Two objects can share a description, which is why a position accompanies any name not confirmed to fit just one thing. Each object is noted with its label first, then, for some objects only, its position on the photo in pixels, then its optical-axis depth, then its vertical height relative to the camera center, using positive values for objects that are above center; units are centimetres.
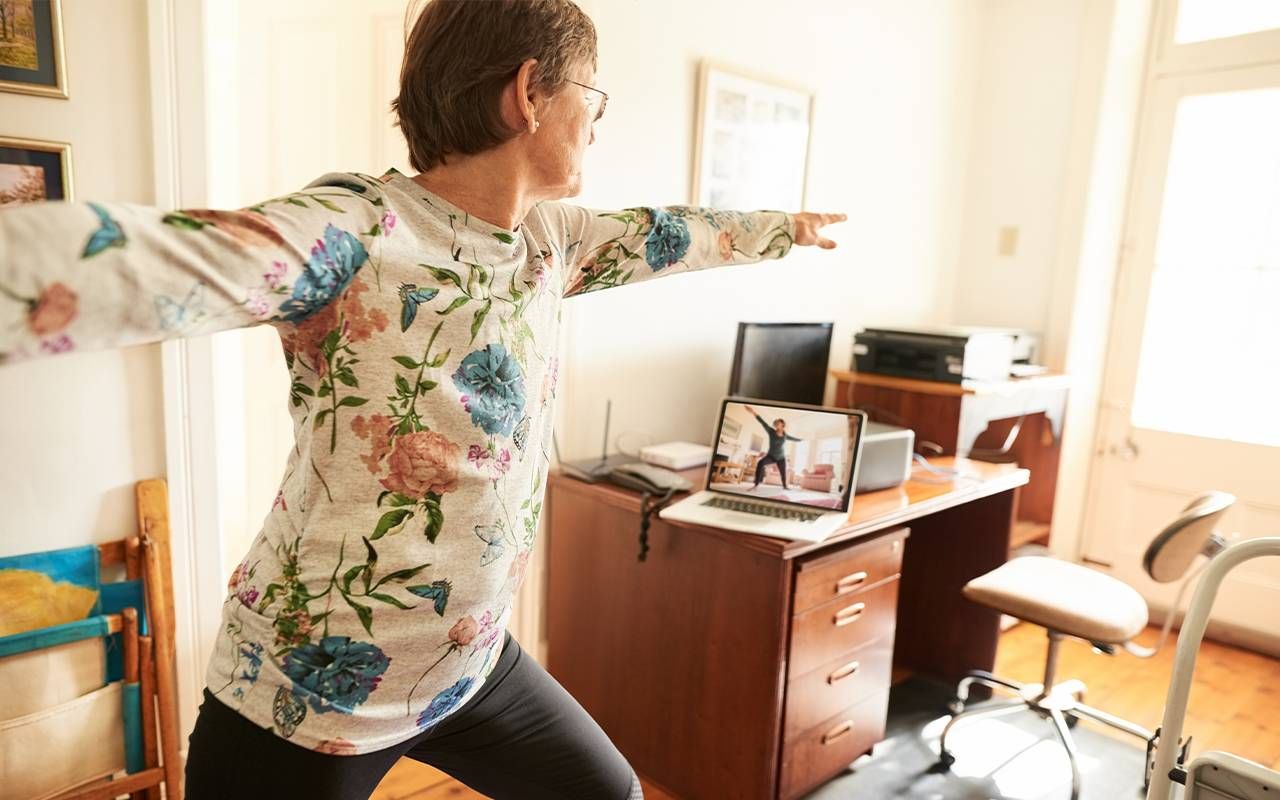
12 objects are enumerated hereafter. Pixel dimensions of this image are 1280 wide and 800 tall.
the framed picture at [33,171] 140 +12
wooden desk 182 -89
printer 265 -24
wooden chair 157 -81
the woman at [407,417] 81 -17
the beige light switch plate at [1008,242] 352 +20
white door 305 -4
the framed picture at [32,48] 138 +33
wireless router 213 -54
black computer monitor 235 -26
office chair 208 -85
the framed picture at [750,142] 244 +42
